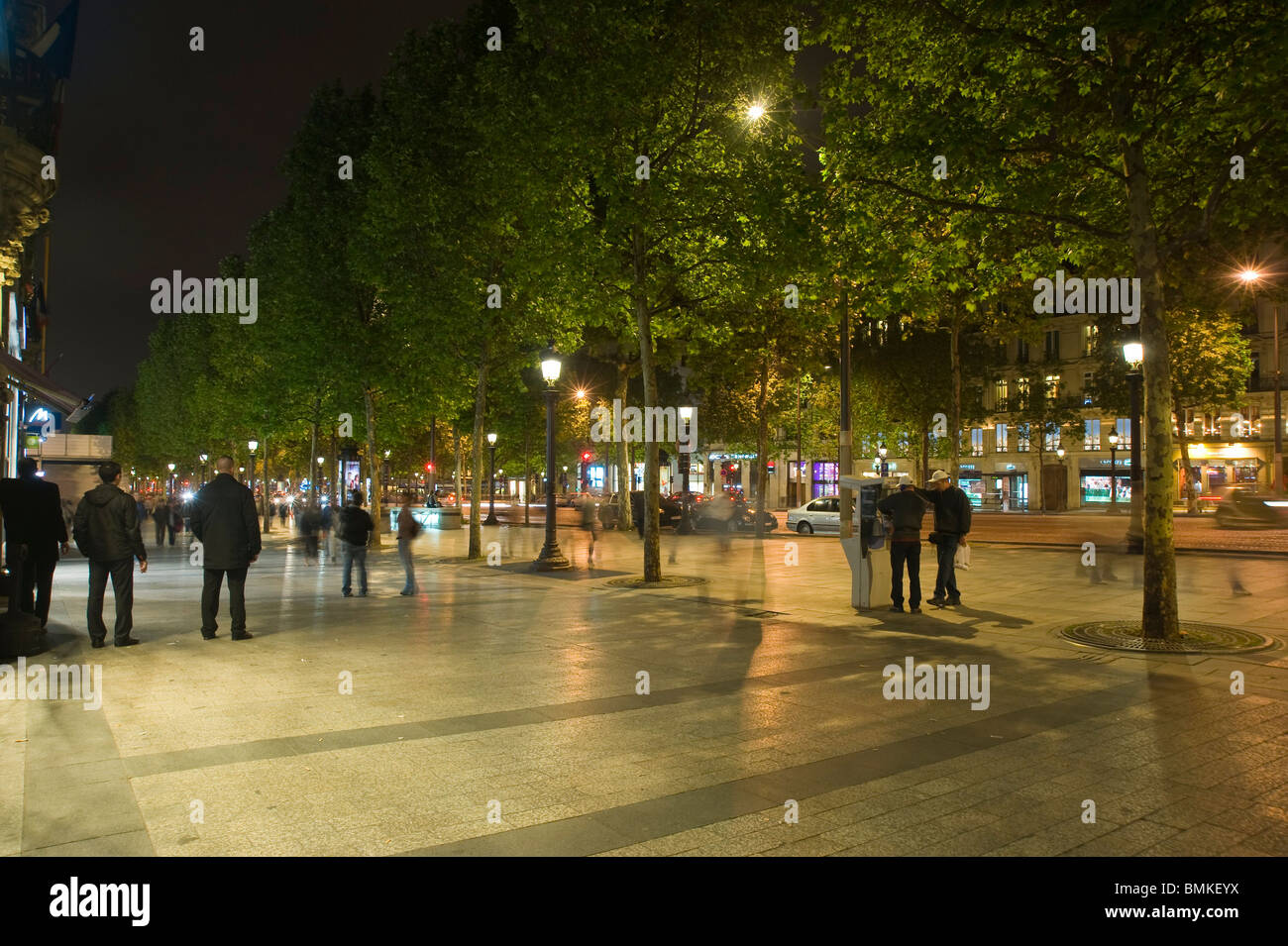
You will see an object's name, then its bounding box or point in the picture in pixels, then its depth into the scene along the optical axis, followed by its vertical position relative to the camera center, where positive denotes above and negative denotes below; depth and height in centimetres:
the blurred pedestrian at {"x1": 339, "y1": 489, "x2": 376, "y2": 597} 1498 -85
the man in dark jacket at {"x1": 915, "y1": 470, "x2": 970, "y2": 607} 1274 -68
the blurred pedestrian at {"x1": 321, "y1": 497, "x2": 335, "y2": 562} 2746 -127
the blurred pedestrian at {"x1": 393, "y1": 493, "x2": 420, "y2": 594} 1538 -96
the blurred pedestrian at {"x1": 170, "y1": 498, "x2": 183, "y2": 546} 3225 -118
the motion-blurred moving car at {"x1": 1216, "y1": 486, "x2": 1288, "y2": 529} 3023 -127
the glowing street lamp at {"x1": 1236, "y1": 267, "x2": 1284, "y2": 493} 3918 +110
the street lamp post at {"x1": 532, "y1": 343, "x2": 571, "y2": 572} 1942 -37
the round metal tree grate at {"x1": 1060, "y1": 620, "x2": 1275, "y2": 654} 938 -186
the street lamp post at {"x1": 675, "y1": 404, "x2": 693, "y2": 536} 3525 -85
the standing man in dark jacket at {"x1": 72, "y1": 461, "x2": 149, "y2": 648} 957 -58
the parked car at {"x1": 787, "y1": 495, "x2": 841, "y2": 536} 3428 -147
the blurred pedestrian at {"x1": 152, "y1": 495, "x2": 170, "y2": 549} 3209 -102
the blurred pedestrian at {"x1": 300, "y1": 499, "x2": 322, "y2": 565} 2306 -118
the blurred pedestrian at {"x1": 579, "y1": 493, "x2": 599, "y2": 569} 2233 -91
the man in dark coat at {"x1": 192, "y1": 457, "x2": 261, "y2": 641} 1020 -57
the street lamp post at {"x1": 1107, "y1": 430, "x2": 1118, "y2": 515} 4172 +72
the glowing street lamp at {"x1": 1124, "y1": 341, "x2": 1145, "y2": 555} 2084 +26
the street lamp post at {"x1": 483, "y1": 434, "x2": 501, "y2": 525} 4546 -132
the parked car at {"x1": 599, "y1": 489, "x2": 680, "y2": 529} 3803 -135
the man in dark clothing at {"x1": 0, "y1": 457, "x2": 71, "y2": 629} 932 -43
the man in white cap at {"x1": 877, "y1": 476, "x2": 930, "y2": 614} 1234 -81
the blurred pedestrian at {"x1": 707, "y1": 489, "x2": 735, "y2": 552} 2952 -109
